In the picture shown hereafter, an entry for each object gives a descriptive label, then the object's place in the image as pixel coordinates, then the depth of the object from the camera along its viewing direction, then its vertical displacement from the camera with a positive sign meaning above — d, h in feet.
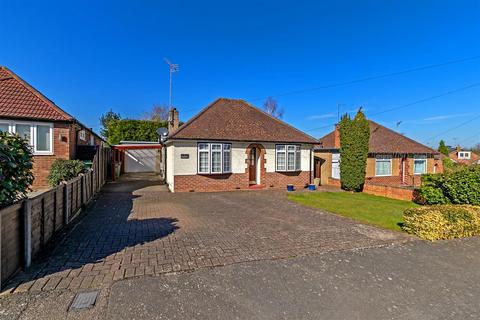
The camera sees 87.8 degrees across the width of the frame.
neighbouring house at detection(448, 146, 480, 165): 183.93 +3.44
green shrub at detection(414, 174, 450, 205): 35.14 -4.25
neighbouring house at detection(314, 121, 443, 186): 63.29 +0.10
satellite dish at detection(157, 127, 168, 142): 70.12 +8.16
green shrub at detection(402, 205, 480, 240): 21.09 -5.38
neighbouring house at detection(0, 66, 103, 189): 39.50 +6.12
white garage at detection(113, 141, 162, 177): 82.65 +0.11
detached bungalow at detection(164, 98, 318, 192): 45.29 +1.67
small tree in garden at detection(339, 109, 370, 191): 51.80 +2.32
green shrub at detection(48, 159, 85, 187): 36.65 -1.66
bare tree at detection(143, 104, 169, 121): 139.33 +26.19
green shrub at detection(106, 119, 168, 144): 91.50 +10.77
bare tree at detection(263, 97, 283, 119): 136.77 +28.46
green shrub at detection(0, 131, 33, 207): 12.88 -0.48
